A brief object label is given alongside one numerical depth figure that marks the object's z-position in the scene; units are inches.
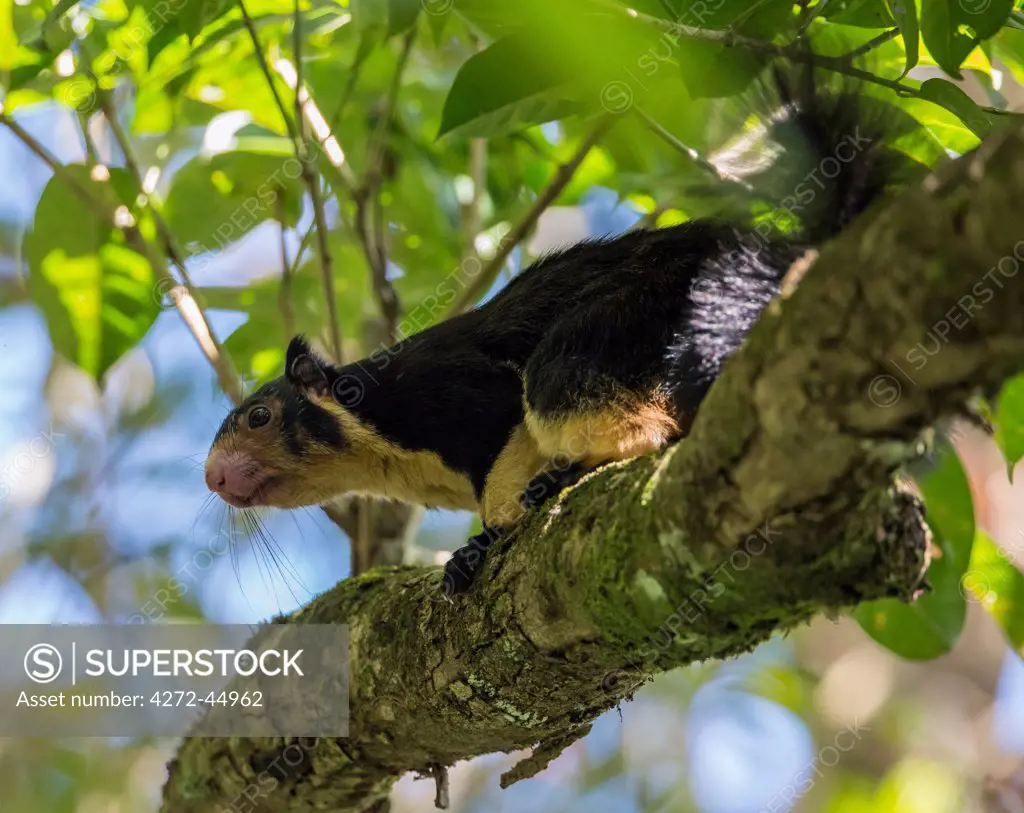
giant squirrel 173.8
